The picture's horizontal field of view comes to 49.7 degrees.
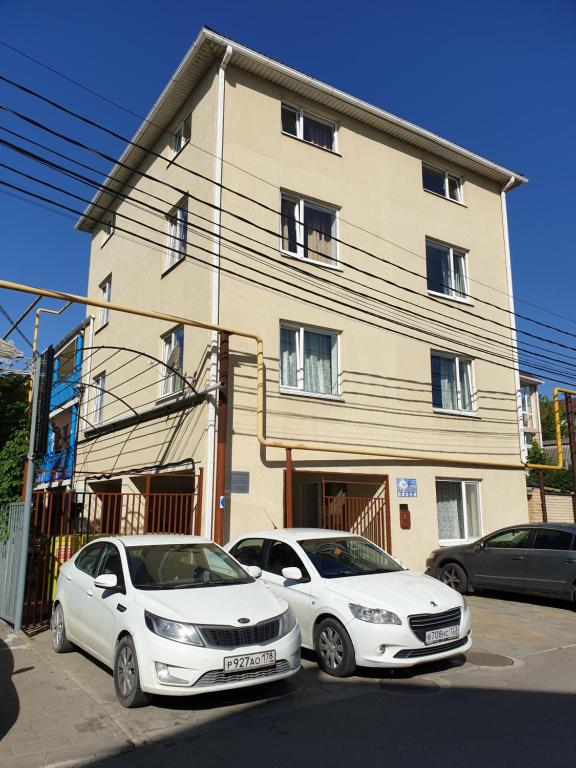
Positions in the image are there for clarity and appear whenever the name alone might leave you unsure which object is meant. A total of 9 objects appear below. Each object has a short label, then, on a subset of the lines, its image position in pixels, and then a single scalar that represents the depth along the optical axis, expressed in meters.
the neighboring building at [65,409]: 20.36
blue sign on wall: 13.63
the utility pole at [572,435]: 16.56
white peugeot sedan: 6.43
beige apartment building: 12.09
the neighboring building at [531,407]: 39.81
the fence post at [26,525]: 8.55
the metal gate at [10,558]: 8.86
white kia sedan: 5.41
